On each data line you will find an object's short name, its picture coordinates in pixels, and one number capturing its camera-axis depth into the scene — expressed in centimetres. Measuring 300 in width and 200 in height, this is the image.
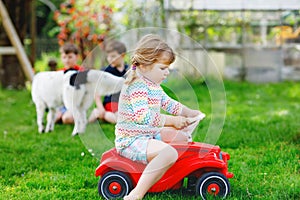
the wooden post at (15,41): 798
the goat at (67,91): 496
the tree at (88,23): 942
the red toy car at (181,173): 324
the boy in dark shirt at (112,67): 549
